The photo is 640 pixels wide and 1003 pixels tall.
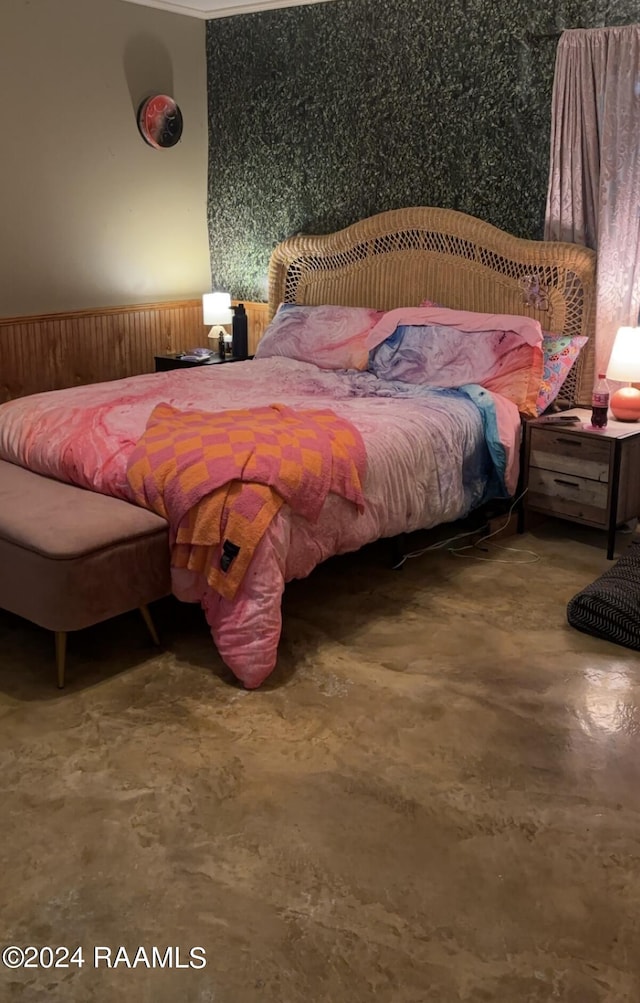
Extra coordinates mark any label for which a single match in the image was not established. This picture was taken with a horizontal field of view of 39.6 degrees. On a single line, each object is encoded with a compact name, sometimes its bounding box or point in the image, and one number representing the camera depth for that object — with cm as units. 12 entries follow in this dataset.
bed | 279
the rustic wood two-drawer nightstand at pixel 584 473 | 355
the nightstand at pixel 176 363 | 511
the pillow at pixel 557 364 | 393
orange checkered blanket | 266
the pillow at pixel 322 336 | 438
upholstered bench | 259
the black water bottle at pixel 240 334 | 528
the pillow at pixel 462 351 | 384
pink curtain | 369
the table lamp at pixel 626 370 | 363
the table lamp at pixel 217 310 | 530
